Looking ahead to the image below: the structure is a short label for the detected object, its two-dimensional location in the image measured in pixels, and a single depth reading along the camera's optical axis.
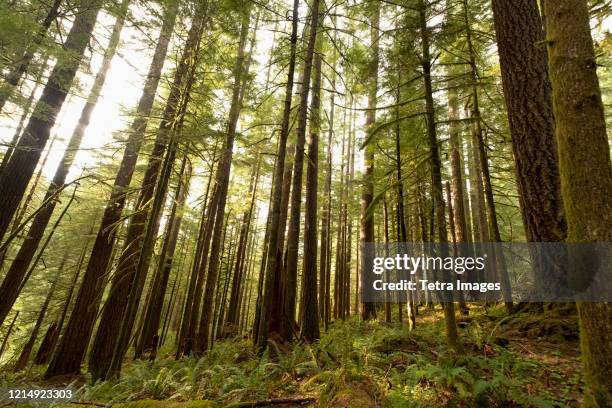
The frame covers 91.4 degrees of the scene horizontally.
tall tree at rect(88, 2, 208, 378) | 4.39
